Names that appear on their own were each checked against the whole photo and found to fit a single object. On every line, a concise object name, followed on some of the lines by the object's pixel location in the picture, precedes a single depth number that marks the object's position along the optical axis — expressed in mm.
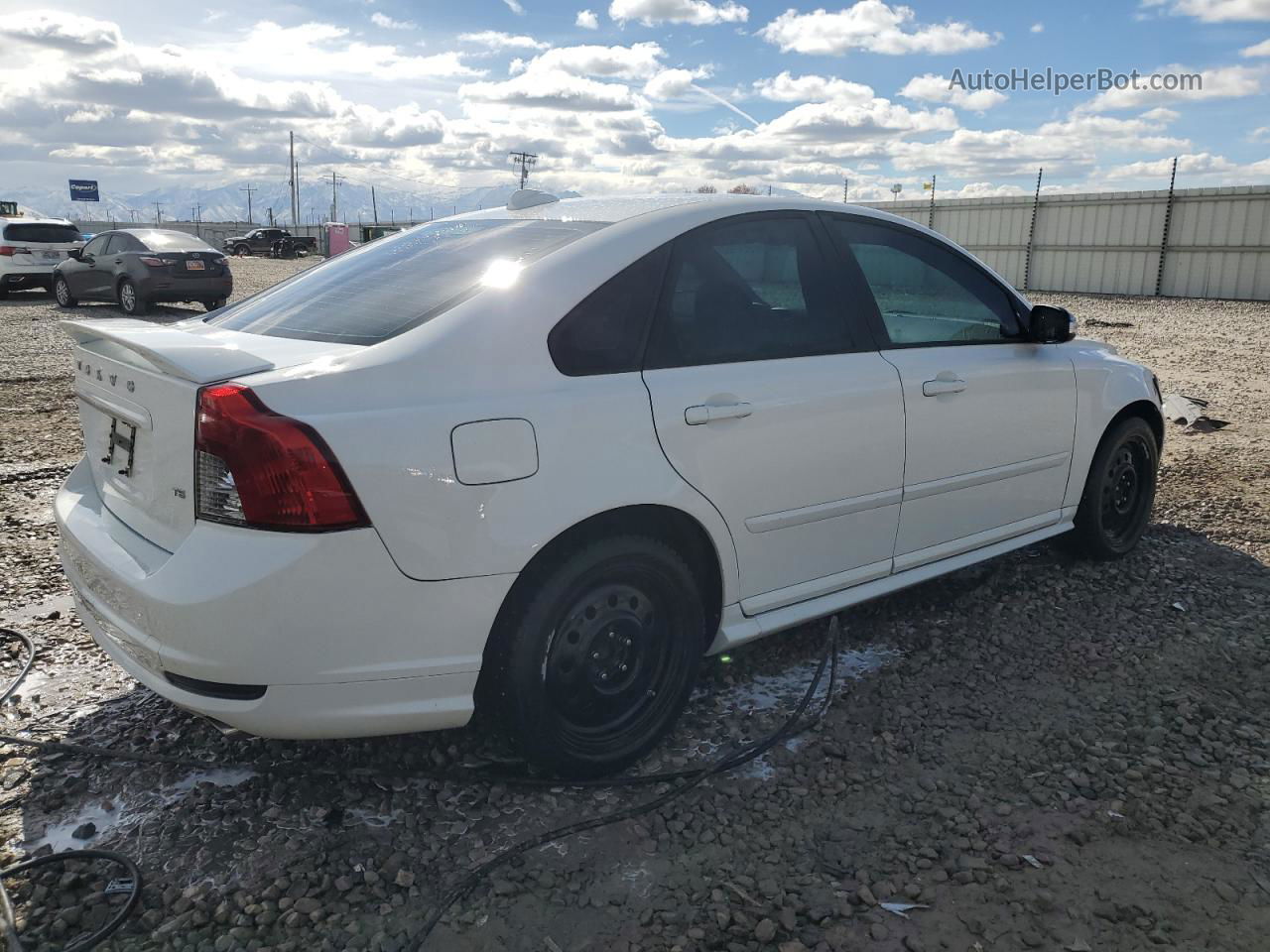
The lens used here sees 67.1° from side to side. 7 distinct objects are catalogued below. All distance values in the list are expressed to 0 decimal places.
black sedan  15336
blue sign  71512
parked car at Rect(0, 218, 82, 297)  17906
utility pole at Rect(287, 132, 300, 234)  80000
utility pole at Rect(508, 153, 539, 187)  60531
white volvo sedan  2242
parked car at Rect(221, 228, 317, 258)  49812
